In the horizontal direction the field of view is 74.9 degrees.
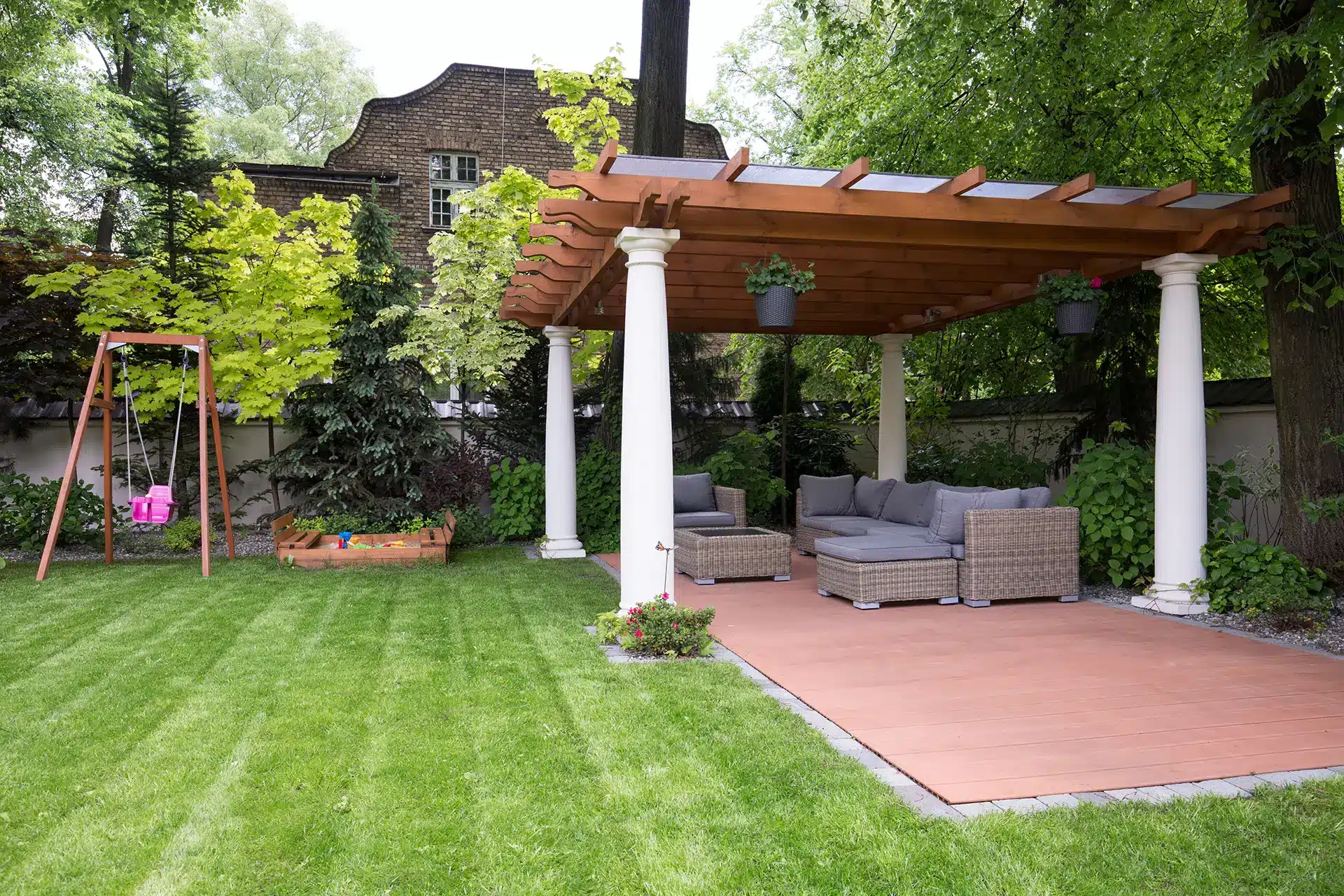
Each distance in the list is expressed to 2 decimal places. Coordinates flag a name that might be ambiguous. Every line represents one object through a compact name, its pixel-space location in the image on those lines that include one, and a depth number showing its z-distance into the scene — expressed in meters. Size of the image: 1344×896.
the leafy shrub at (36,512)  10.30
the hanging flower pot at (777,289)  6.45
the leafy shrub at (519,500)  11.60
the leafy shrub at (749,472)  11.77
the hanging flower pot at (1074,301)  7.24
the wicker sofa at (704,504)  10.07
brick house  17.72
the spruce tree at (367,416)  11.35
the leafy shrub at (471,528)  11.37
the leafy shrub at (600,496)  11.41
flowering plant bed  5.69
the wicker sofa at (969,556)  7.32
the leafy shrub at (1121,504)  7.59
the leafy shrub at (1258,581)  6.32
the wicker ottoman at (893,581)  7.27
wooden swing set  8.21
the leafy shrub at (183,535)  10.39
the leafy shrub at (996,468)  10.33
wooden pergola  5.82
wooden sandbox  9.31
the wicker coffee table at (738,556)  8.62
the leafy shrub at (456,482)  11.78
